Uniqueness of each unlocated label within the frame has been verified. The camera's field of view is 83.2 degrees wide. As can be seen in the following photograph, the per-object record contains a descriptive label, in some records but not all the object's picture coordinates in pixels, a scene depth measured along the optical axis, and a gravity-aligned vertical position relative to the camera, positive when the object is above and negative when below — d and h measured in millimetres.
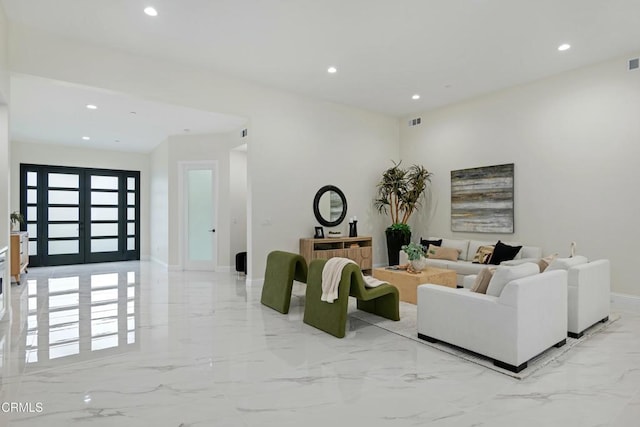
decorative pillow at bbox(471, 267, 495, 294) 3240 -582
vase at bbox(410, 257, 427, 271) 5031 -677
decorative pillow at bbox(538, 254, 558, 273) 3838 -519
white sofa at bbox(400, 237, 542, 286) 5516 -659
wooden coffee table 4816 -873
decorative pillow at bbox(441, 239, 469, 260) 6309 -533
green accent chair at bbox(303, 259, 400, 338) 3605 -926
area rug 2902 -1207
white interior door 7980 +54
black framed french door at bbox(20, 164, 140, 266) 8570 +97
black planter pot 7184 -511
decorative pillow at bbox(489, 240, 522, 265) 5527 -581
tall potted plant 7184 +383
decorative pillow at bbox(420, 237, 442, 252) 6725 -509
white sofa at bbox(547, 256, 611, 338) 3561 -786
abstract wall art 6098 +287
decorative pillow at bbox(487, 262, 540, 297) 2973 -508
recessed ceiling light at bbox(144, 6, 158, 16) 3762 +2179
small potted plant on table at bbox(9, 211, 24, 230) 7276 -61
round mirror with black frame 6746 +194
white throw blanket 3645 -634
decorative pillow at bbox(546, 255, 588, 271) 3555 -485
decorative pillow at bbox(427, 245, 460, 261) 6215 -656
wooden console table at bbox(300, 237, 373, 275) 6328 -605
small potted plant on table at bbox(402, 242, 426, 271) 5008 -576
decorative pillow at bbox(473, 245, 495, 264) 5766 -637
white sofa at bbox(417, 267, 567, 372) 2775 -865
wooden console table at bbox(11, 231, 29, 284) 6246 -669
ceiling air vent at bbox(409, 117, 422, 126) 7621 +2014
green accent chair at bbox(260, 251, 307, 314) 4484 -788
